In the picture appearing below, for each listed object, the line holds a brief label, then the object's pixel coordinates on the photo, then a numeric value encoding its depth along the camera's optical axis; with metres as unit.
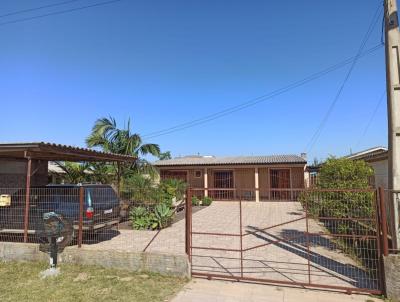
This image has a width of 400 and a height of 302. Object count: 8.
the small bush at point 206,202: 21.53
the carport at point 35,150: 7.67
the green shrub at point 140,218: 11.91
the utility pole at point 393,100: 5.80
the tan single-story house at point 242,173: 22.91
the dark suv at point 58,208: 8.21
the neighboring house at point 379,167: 12.06
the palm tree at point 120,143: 15.83
